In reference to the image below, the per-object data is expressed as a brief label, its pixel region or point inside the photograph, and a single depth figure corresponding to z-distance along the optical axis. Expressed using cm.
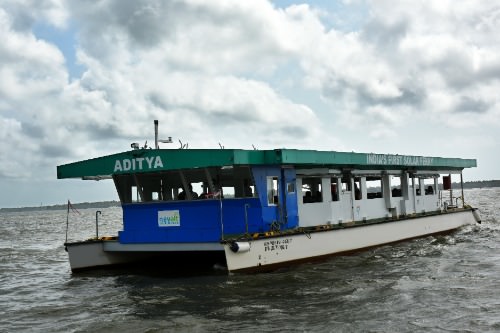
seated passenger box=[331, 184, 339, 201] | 1920
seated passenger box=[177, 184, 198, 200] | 1602
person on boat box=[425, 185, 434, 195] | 2580
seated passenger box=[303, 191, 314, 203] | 1817
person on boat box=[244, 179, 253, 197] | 1596
